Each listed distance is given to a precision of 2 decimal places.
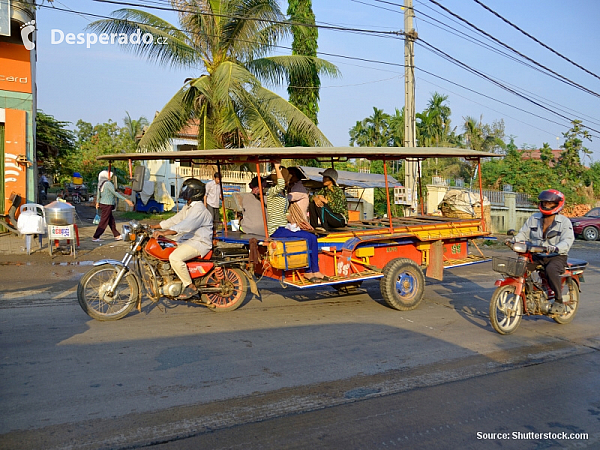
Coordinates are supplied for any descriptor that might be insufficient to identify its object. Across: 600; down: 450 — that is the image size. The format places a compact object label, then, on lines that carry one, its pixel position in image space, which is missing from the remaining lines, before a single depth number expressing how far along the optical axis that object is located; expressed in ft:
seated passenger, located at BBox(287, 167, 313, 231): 25.85
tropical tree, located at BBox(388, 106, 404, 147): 145.14
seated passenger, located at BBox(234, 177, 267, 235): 25.91
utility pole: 55.47
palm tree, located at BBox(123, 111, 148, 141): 164.26
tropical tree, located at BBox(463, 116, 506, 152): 139.03
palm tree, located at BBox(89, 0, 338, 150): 55.11
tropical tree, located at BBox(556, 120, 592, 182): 110.52
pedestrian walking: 42.50
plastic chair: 39.39
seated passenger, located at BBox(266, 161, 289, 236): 25.11
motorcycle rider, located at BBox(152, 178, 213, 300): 22.54
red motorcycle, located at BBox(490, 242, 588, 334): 21.83
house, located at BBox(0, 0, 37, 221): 46.98
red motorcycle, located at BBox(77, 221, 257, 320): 21.52
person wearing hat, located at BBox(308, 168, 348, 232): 26.89
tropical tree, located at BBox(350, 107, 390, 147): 166.40
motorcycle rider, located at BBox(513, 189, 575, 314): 22.13
